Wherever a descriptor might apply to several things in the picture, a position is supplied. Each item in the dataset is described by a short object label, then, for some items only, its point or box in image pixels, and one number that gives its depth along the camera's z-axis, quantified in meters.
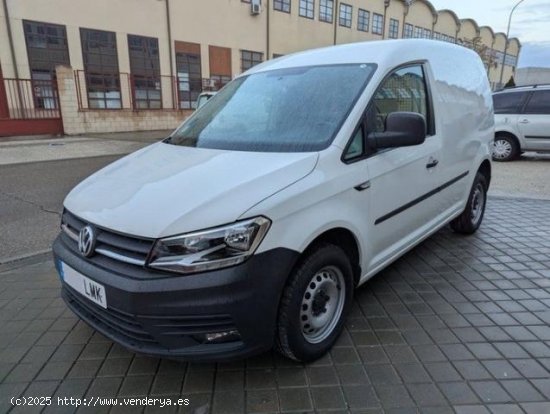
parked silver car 10.59
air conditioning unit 25.25
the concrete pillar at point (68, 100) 16.16
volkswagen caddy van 2.08
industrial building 17.00
